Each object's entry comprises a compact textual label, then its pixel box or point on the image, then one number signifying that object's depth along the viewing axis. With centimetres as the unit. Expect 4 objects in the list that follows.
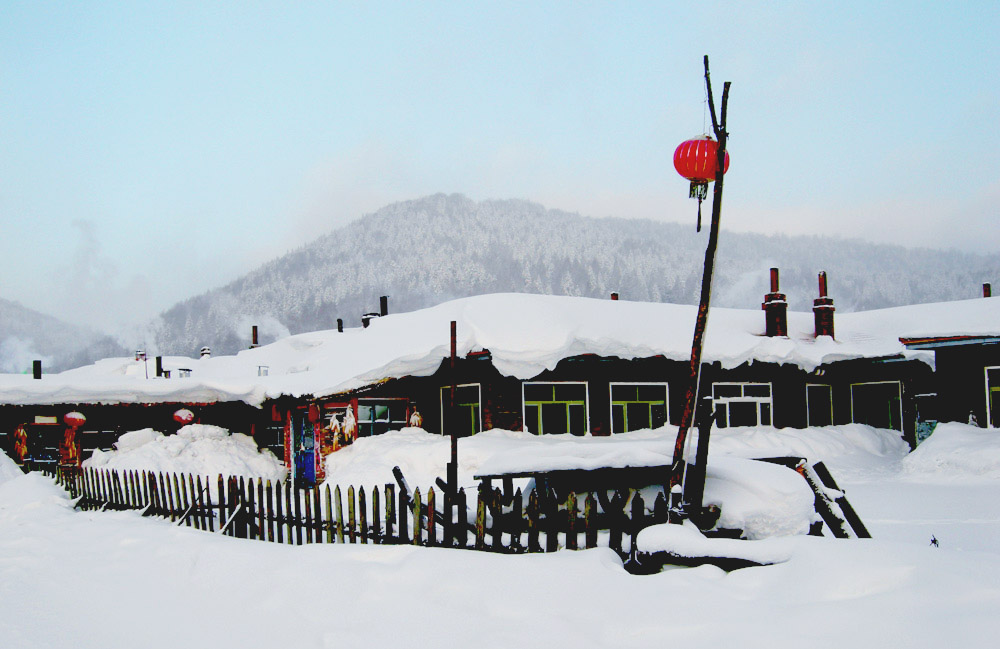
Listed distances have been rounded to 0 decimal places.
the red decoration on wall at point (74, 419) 2264
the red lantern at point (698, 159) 794
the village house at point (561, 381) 1908
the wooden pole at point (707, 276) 711
